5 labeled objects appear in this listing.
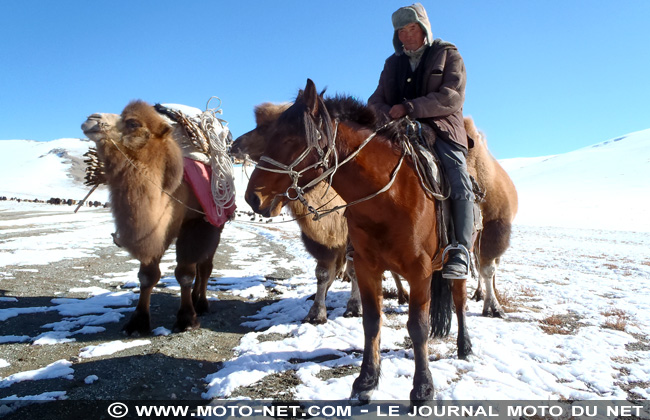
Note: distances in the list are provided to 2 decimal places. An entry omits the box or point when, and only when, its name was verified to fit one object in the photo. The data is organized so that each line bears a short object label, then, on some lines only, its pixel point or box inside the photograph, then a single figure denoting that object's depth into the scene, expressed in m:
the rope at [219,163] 5.14
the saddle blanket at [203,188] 5.04
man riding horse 3.37
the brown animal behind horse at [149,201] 4.33
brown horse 2.68
